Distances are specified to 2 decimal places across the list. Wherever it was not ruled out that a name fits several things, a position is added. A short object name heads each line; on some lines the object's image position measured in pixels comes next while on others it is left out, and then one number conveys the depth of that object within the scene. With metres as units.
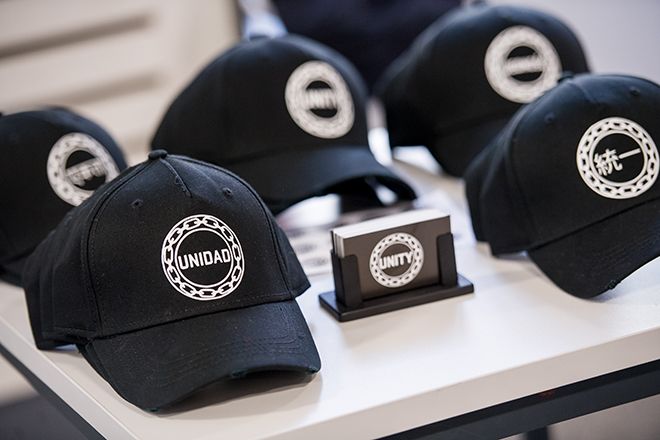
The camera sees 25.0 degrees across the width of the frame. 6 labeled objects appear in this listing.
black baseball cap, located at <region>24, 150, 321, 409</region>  1.00
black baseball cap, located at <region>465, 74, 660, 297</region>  1.12
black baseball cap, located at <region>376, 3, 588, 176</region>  1.40
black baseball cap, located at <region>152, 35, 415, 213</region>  1.30
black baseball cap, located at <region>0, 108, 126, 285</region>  1.26
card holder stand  1.13
